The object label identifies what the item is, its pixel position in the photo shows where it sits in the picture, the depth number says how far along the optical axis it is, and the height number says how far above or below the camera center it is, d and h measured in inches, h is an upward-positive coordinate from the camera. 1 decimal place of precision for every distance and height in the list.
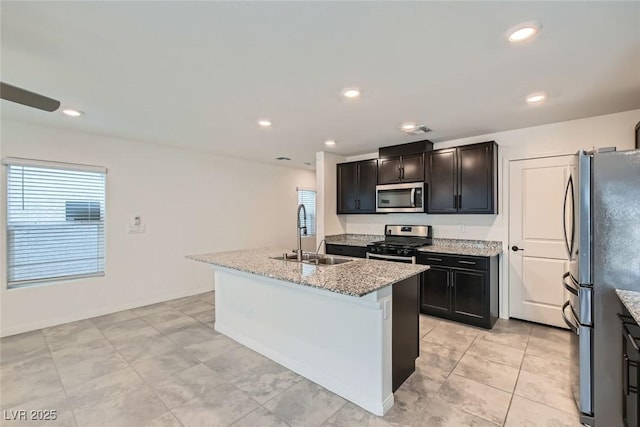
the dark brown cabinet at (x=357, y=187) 184.9 +17.4
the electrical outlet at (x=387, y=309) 79.4 -26.4
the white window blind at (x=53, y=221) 132.2 -2.7
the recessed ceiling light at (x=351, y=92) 95.3 +40.4
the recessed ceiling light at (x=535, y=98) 99.7 +40.1
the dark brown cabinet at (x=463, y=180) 141.9 +16.8
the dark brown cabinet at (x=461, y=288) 132.2 -36.4
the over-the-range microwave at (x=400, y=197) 161.6 +9.0
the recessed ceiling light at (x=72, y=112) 115.1 +41.8
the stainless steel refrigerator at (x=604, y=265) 67.9 -12.9
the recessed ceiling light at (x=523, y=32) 62.9 +40.2
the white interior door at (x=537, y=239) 133.1 -13.1
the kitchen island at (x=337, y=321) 78.8 -34.6
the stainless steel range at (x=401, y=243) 150.7 -17.6
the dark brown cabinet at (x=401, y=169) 164.7 +25.9
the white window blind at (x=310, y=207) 273.6 +6.2
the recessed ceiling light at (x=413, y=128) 134.6 +40.5
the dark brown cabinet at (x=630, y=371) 59.1 -34.4
